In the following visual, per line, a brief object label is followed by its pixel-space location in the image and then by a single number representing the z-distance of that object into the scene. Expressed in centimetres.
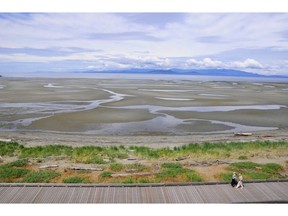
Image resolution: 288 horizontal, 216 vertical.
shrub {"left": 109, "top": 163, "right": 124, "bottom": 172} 1418
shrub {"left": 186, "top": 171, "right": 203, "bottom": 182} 1268
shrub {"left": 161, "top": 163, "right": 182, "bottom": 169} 1451
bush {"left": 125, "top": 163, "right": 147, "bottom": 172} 1420
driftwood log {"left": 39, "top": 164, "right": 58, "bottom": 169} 1450
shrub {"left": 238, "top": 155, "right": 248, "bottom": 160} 1672
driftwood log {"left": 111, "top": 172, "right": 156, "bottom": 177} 1333
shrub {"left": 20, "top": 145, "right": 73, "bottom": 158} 1752
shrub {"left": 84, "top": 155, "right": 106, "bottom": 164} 1561
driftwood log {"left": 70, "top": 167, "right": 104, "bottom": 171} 1415
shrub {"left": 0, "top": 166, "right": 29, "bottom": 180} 1301
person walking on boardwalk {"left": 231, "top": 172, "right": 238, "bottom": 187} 1123
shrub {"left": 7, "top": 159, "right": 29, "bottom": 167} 1471
